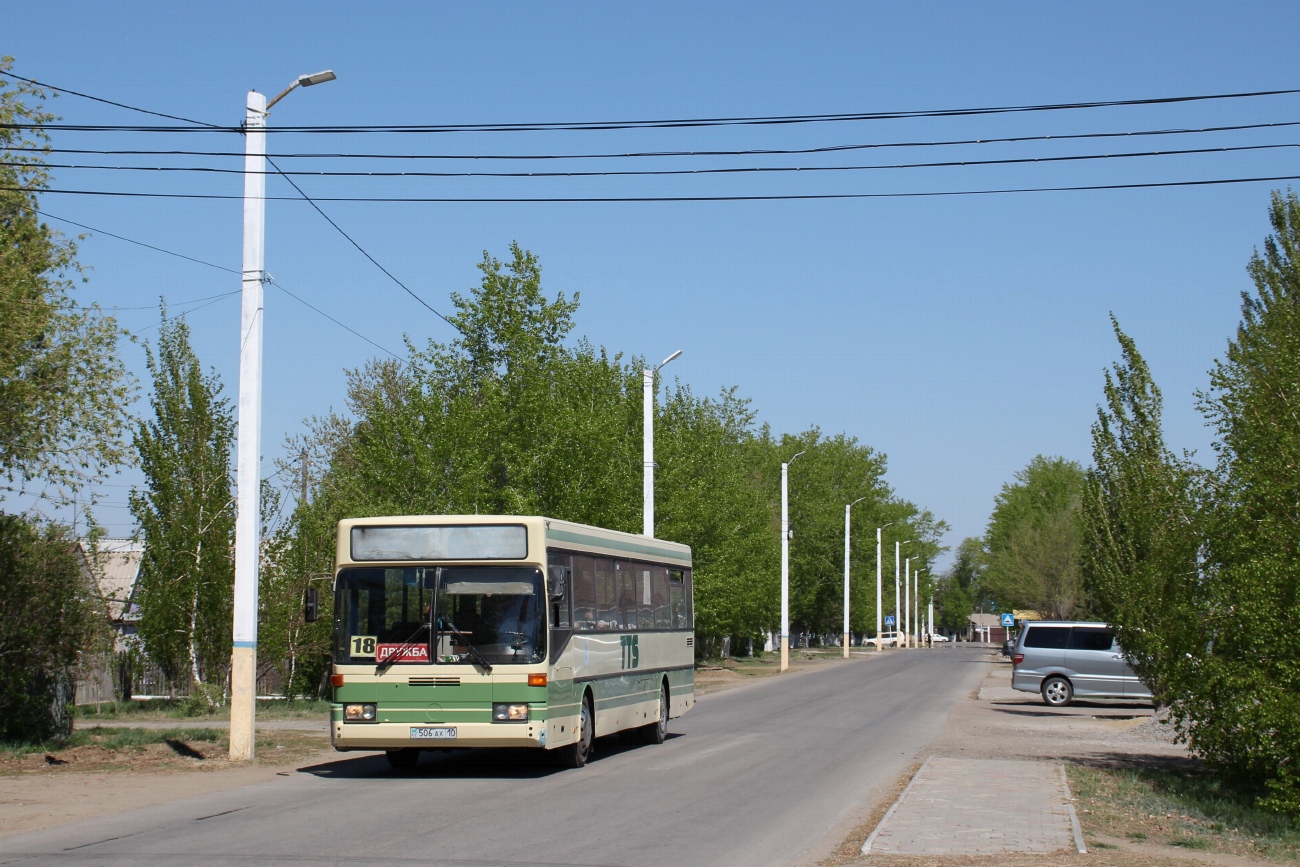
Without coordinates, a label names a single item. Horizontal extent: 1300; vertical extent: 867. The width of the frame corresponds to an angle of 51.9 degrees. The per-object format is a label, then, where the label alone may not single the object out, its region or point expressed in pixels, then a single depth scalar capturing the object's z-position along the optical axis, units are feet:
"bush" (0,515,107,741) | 62.54
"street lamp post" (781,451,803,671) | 167.22
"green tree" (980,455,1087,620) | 215.92
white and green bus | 49.73
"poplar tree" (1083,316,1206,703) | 46.70
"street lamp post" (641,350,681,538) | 104.42
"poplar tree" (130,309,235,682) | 88.58
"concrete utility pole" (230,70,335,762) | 57.57
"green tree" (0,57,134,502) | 61.00
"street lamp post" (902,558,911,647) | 385.91
